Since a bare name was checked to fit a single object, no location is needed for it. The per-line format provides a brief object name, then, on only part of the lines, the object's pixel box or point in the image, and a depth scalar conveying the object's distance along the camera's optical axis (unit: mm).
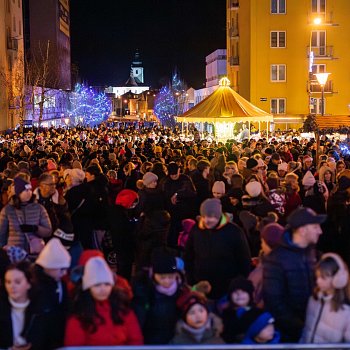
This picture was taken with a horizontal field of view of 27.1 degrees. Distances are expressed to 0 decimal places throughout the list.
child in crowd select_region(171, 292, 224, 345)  5250
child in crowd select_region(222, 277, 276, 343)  5402
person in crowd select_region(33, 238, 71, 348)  5367
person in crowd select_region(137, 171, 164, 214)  10039
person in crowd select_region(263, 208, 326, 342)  5605
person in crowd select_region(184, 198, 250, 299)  6836
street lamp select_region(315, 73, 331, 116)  23875
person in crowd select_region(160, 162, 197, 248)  10500
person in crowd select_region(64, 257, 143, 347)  5023
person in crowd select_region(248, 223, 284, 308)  6105
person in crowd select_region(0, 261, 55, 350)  5281
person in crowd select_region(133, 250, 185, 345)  5539
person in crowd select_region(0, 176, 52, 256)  7863
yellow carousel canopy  27641
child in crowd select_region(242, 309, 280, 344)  5242
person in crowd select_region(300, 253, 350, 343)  5219
